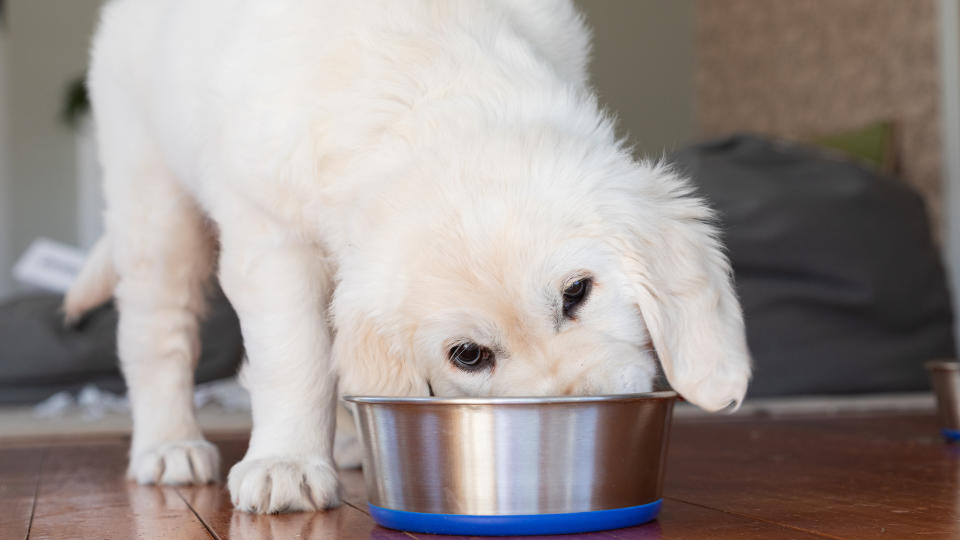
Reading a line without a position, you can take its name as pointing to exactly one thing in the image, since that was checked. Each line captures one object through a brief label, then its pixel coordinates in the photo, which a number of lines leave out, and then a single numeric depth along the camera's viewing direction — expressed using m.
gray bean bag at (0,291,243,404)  3.95
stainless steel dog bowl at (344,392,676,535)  1.46
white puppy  1.54
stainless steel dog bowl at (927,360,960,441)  2.47
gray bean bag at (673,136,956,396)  3.96
